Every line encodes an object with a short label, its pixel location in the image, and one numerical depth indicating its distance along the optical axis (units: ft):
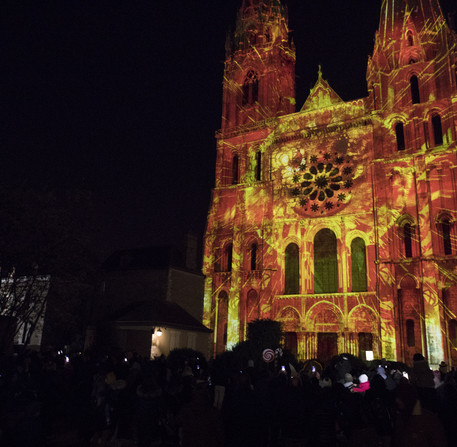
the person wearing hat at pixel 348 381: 29.39
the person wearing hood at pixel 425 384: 26.91
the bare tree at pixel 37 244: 56.75
